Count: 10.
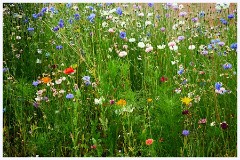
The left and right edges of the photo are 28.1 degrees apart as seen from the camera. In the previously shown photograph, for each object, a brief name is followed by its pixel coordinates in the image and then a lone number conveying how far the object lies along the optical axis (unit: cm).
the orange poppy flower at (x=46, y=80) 305
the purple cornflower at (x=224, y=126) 266
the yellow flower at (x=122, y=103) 280
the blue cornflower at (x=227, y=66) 303
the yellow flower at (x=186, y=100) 279
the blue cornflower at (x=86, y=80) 307
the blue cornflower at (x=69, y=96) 292
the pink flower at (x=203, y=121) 282
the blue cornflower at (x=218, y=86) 281
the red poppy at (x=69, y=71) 298
